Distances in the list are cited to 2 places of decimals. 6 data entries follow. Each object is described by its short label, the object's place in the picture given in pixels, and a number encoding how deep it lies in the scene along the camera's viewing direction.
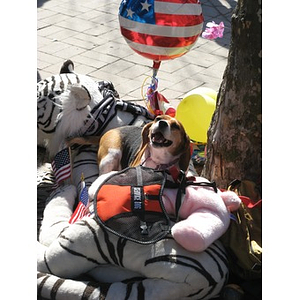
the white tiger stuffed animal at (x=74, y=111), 3.96
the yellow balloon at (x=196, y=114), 4.29
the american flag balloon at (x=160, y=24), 4.09
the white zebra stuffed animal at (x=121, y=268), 2.71
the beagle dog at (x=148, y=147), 3.21
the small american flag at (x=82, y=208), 3.20
